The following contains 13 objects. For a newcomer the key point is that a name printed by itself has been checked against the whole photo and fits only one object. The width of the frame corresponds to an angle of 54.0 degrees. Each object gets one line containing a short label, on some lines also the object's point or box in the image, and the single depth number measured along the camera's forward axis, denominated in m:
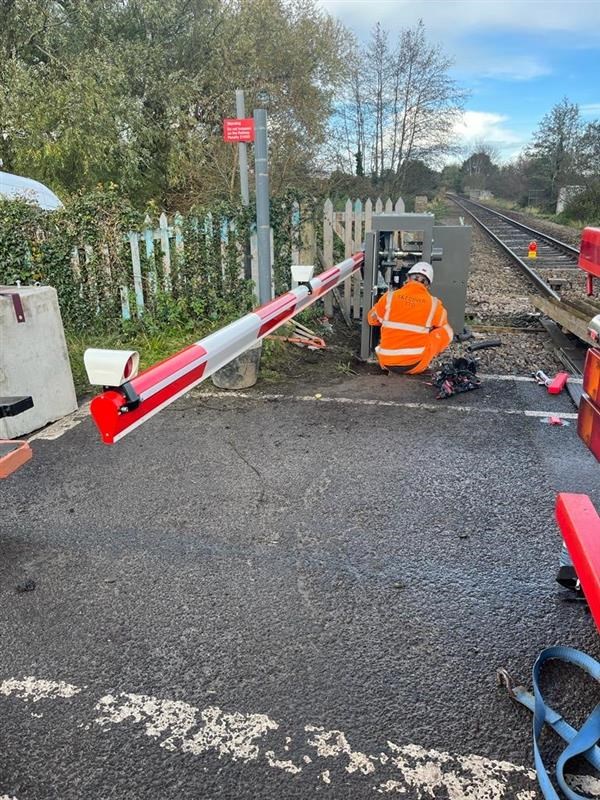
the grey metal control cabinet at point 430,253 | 6.39
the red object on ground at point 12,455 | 3.18
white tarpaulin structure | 8.79
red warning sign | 6.62
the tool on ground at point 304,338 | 7.05
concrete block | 4.76
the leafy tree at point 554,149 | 47.53
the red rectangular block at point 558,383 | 5.62
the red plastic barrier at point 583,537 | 2.00
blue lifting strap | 1.93
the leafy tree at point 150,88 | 12.05
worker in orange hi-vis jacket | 5.69
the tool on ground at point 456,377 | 5.59
